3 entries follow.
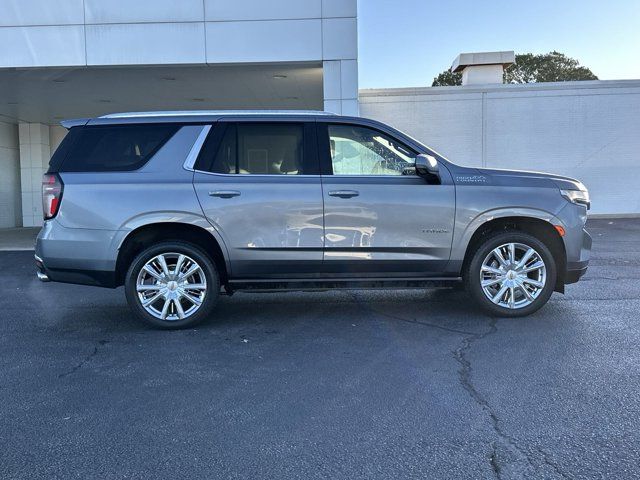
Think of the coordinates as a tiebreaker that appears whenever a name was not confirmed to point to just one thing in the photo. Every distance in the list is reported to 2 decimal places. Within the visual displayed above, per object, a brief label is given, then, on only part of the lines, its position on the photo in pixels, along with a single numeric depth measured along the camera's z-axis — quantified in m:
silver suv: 5.50
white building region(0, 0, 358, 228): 11.63
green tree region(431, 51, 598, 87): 39.28
